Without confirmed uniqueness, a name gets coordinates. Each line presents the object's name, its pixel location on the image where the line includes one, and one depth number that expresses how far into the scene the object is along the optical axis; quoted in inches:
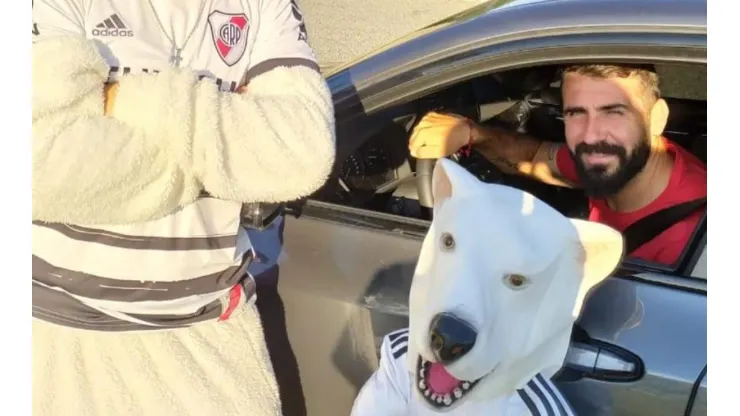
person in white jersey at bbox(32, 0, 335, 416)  39.6
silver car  48.8
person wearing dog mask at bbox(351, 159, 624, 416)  44.6
